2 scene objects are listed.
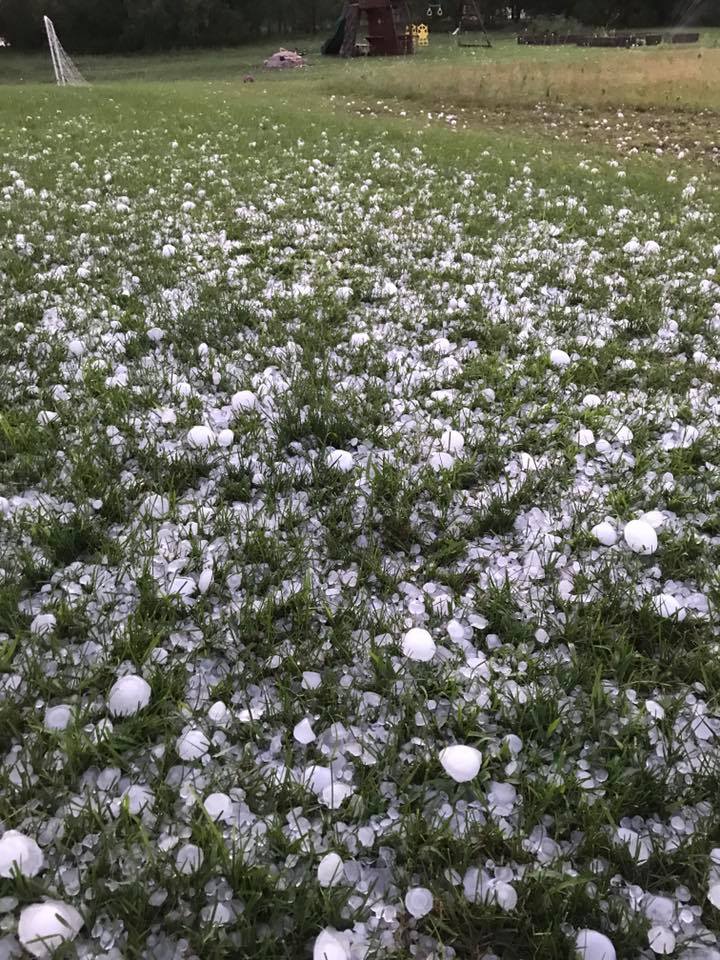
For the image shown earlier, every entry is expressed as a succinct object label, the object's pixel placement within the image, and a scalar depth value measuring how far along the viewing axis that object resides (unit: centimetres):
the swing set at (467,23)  3647
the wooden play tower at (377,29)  2796
